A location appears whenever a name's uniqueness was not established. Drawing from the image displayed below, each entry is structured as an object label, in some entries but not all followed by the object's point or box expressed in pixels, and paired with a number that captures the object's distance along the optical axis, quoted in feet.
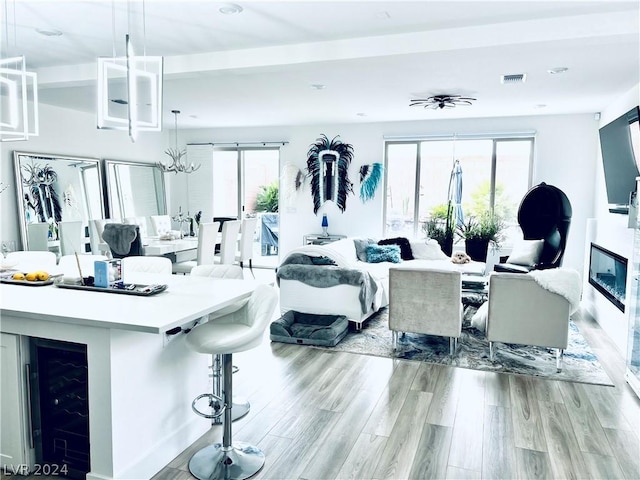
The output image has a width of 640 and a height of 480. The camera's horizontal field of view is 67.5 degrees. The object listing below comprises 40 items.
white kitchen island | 7.02
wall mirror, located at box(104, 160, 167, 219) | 25.68
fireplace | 15.34
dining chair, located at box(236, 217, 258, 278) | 22.98
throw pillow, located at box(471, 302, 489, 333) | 13.89
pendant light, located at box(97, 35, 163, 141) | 8.62
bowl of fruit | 9.27
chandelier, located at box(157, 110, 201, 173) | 23.40
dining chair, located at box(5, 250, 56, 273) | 10.96
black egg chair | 20.33
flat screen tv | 14.66
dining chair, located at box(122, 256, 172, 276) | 11.56
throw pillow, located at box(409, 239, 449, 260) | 23.07
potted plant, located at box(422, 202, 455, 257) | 24.12
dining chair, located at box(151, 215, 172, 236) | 24.71
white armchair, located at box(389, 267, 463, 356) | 13.29
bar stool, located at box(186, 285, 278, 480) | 7.66
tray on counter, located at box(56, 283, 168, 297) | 8.41
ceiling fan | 18.84
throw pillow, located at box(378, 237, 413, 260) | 23.16
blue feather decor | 26.45
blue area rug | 12.66
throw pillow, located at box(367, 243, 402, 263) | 21.81
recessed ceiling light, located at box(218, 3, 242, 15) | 10.68
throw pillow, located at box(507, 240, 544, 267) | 20.68
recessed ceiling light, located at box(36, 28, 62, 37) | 12.55
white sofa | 15.78
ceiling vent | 15.56
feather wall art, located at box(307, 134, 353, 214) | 27.14
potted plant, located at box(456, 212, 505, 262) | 23.36
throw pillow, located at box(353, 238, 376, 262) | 22.24
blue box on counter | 8.89
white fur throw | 12.05
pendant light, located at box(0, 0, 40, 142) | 9.58
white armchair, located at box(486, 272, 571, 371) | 12.37
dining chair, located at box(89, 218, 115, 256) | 20.97
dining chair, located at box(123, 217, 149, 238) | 23.24
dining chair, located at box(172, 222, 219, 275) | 18.99
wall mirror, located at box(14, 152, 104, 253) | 21.09
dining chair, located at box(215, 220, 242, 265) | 20.57
